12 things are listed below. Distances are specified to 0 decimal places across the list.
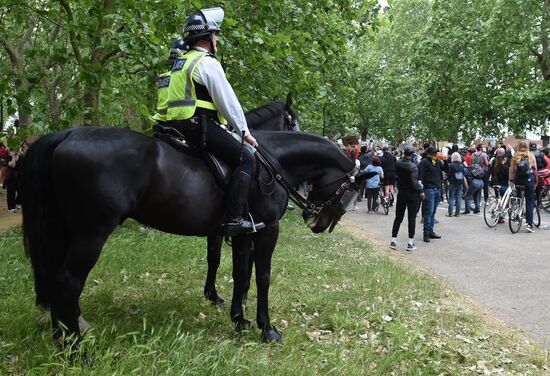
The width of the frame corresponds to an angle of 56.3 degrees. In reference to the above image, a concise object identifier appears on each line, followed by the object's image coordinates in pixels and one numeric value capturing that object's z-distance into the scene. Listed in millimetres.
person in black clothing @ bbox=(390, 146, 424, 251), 10702
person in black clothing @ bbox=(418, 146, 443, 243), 11805
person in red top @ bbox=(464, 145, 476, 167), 18719
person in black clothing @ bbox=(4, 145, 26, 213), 15648
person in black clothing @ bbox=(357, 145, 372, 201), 19991
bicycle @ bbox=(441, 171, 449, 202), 19500
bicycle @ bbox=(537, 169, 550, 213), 16766
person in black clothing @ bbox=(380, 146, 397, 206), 17500
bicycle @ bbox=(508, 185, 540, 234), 12539
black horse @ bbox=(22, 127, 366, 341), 3789
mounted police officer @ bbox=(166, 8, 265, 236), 4230
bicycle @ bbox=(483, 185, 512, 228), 13172
